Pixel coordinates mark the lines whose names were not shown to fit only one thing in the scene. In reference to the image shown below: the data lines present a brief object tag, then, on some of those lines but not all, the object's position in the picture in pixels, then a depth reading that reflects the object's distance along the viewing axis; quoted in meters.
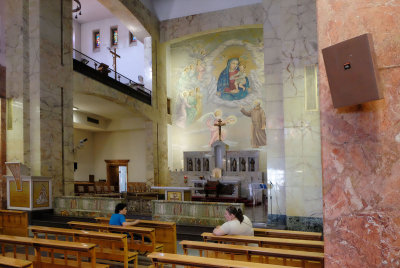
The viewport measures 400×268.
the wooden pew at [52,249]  4.14
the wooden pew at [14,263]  3.41
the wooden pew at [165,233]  6.10
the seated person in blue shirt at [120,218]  5.69
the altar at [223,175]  14.73
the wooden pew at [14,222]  8.37
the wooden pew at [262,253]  3.56
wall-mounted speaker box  2.25
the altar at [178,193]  9.77
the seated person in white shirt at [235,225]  4.61
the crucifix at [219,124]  16.29
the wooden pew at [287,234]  5.08
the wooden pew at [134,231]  5.32
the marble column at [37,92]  9.92
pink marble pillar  2.34
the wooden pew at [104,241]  4.75
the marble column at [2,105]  9.95
